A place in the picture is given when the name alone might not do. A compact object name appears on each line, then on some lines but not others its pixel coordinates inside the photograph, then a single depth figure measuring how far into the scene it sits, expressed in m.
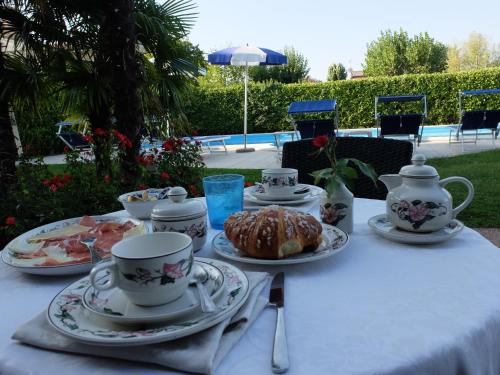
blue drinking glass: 1.18
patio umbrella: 9.76
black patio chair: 1.88
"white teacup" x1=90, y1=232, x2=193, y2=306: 0.61
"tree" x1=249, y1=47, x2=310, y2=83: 22.16
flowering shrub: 2.34
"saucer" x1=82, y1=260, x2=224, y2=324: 0.60
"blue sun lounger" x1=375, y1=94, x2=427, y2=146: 7.47
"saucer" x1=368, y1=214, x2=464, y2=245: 0.95
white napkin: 0.52
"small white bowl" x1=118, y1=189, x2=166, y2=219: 1.26
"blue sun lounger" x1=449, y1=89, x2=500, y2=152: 8.12
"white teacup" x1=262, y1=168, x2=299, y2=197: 1.36
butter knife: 0.51
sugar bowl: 0.94
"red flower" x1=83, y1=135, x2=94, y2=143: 2.89
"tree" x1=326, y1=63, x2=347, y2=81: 22.55
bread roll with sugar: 0.85
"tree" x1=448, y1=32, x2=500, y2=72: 44.41
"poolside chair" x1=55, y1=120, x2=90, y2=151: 8.51
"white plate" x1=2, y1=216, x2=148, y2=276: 0.83
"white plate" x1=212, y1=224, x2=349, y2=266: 0.85
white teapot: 0.96
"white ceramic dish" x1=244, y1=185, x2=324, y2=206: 1.36
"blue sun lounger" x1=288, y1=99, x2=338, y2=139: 7.49
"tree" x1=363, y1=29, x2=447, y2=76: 22.33
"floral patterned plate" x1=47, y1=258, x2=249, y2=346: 0.55
